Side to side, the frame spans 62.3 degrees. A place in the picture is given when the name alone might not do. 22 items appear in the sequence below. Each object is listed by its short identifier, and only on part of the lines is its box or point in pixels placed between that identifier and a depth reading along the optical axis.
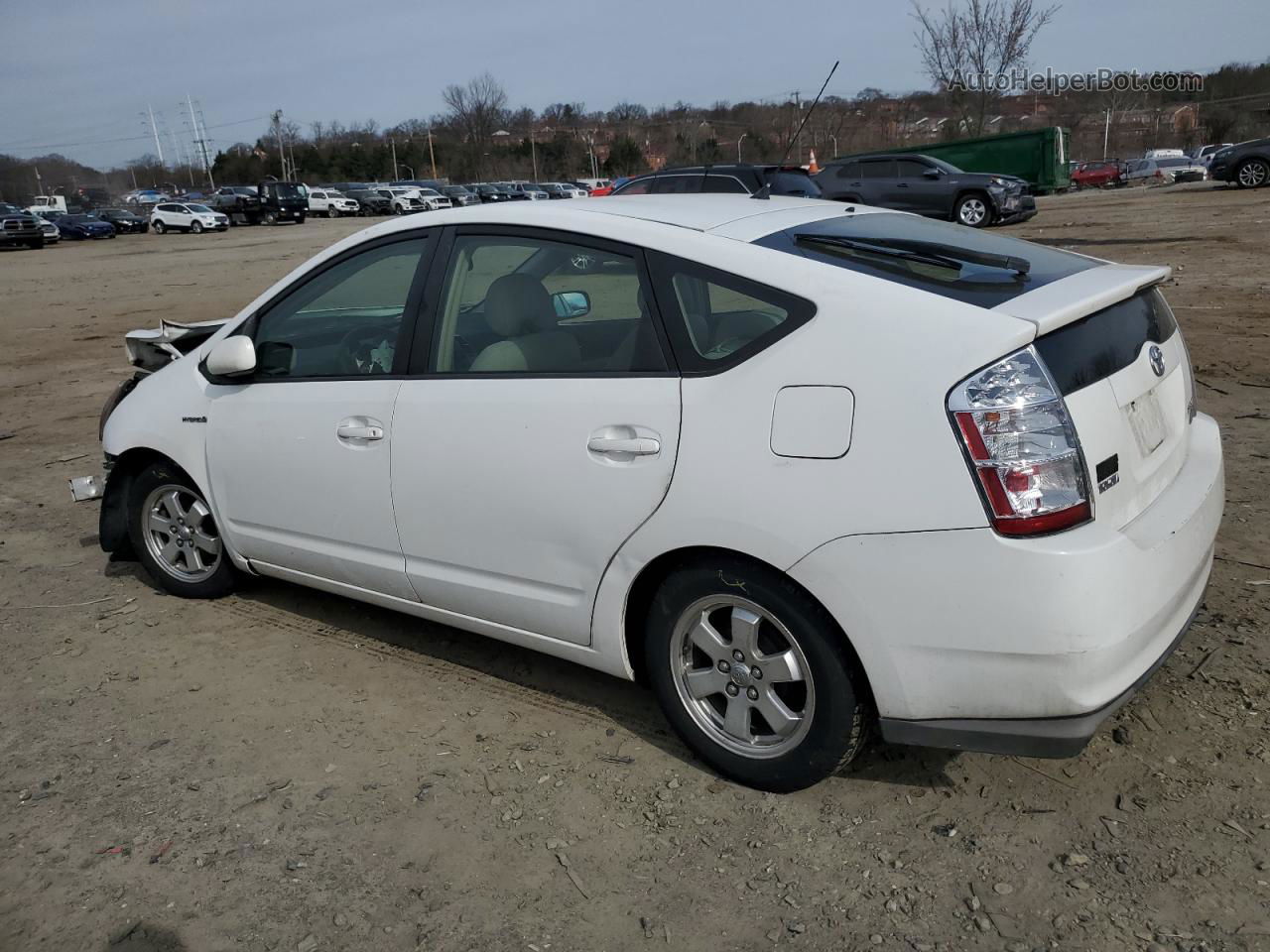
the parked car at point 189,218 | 48.72
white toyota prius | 2.43
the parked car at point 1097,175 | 51.59
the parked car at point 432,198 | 53.61
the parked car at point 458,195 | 54.97
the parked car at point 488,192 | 55.50
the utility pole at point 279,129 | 95.44
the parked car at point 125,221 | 50.81
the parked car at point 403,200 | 56.47
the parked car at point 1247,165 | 26.56
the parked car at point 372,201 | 57.62
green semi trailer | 29.67
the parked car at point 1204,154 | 48.28
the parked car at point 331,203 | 56.94
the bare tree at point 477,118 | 98.81
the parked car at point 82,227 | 46.84
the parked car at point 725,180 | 15.33
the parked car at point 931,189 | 21.39
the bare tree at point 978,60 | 41.66
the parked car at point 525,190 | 54.56
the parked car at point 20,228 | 39.56
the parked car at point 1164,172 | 44.22
